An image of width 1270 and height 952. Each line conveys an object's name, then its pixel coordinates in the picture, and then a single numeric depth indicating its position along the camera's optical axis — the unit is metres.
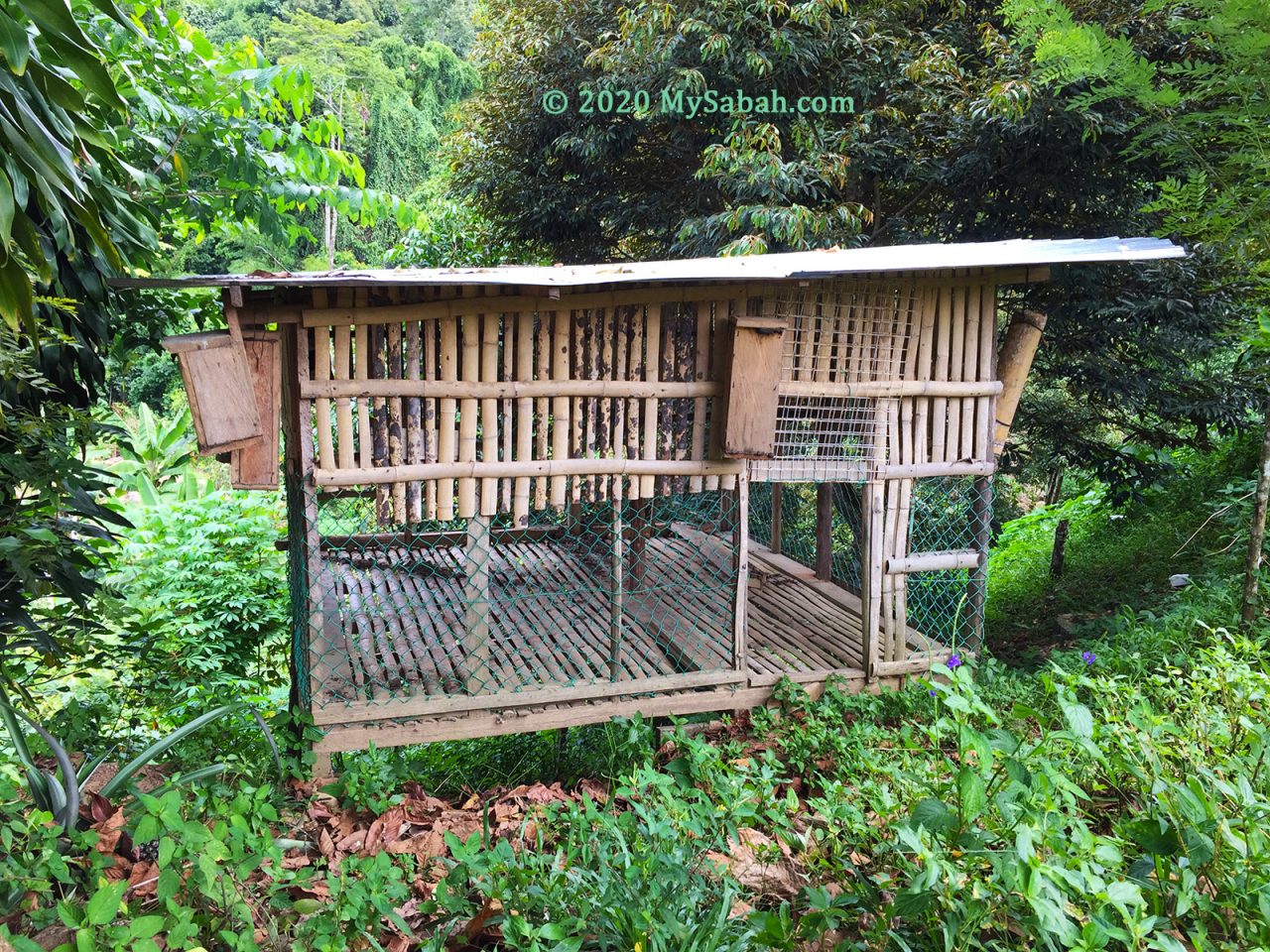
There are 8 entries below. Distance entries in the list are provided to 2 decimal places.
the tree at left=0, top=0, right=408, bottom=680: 1.85
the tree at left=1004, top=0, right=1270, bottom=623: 3.19
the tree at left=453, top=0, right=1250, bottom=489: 6.23
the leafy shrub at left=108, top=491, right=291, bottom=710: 5.87
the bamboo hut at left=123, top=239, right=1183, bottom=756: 3.49
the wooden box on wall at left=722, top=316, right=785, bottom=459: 3.96
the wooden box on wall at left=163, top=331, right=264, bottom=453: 3.09
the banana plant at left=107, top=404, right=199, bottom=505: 8.25
